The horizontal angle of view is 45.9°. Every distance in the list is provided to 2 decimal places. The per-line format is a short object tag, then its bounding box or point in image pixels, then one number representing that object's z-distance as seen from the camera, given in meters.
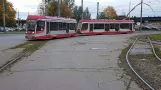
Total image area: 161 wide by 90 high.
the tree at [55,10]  57.98
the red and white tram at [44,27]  22.91
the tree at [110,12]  80.23
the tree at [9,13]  56.96
